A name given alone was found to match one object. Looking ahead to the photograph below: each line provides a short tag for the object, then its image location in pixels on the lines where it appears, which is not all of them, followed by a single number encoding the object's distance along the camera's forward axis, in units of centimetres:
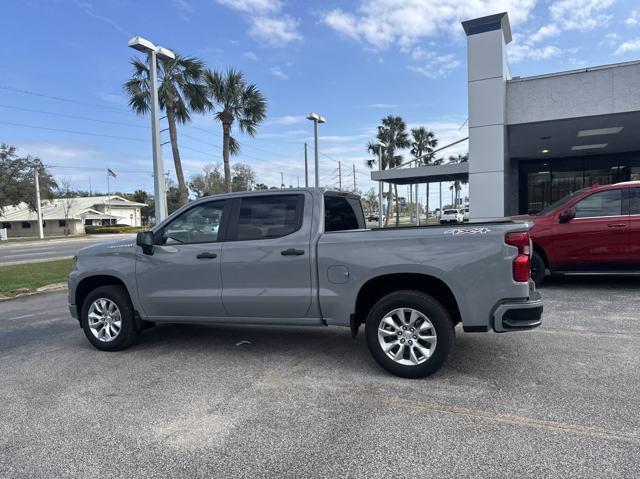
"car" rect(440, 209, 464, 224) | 4260
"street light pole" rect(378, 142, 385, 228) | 2689
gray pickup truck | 403
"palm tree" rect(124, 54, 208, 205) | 1884
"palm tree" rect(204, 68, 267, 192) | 2105
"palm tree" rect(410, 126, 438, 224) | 5216
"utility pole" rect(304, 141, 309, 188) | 2455
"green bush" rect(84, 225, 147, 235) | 5431
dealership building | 1145
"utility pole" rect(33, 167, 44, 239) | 4419
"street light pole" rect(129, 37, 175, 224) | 1219
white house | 5959
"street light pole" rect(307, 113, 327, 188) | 1867
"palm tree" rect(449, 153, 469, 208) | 6469
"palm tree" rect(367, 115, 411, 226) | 4647
